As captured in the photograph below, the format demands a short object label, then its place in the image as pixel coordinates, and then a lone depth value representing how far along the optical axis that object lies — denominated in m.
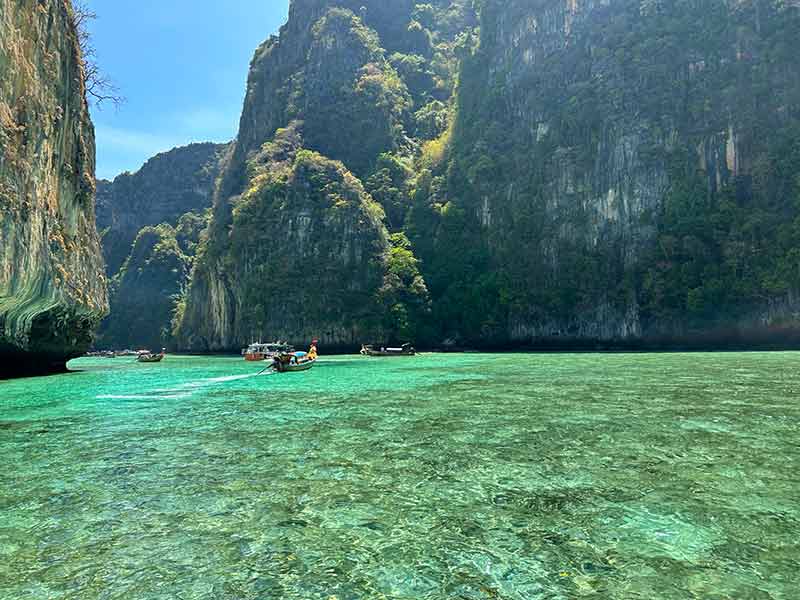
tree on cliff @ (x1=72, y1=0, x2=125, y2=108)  31.77
